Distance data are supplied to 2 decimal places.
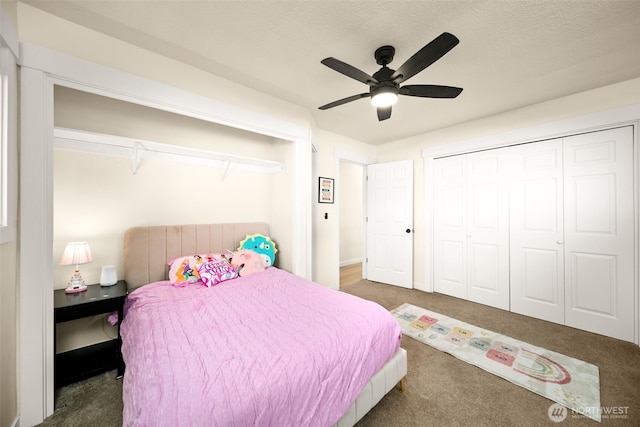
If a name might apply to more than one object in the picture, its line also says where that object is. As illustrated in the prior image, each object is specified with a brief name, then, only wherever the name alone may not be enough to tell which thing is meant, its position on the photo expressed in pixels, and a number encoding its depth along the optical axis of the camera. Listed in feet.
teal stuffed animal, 9.32
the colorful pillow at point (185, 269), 7.13
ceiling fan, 4.94
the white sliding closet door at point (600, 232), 7.69
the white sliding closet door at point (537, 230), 8.91
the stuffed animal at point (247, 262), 8.13
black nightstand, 5.42
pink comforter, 3.01
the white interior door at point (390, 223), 12.73
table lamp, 5.80
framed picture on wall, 11.90
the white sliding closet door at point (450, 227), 11.27
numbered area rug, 5.48
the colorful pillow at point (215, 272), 7.15
